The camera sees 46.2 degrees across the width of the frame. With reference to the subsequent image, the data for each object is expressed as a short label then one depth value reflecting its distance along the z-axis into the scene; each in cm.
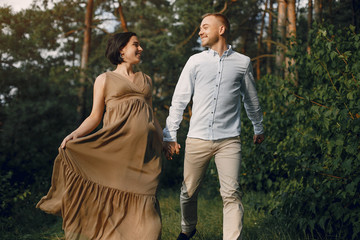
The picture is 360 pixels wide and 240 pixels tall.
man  395
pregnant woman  352
